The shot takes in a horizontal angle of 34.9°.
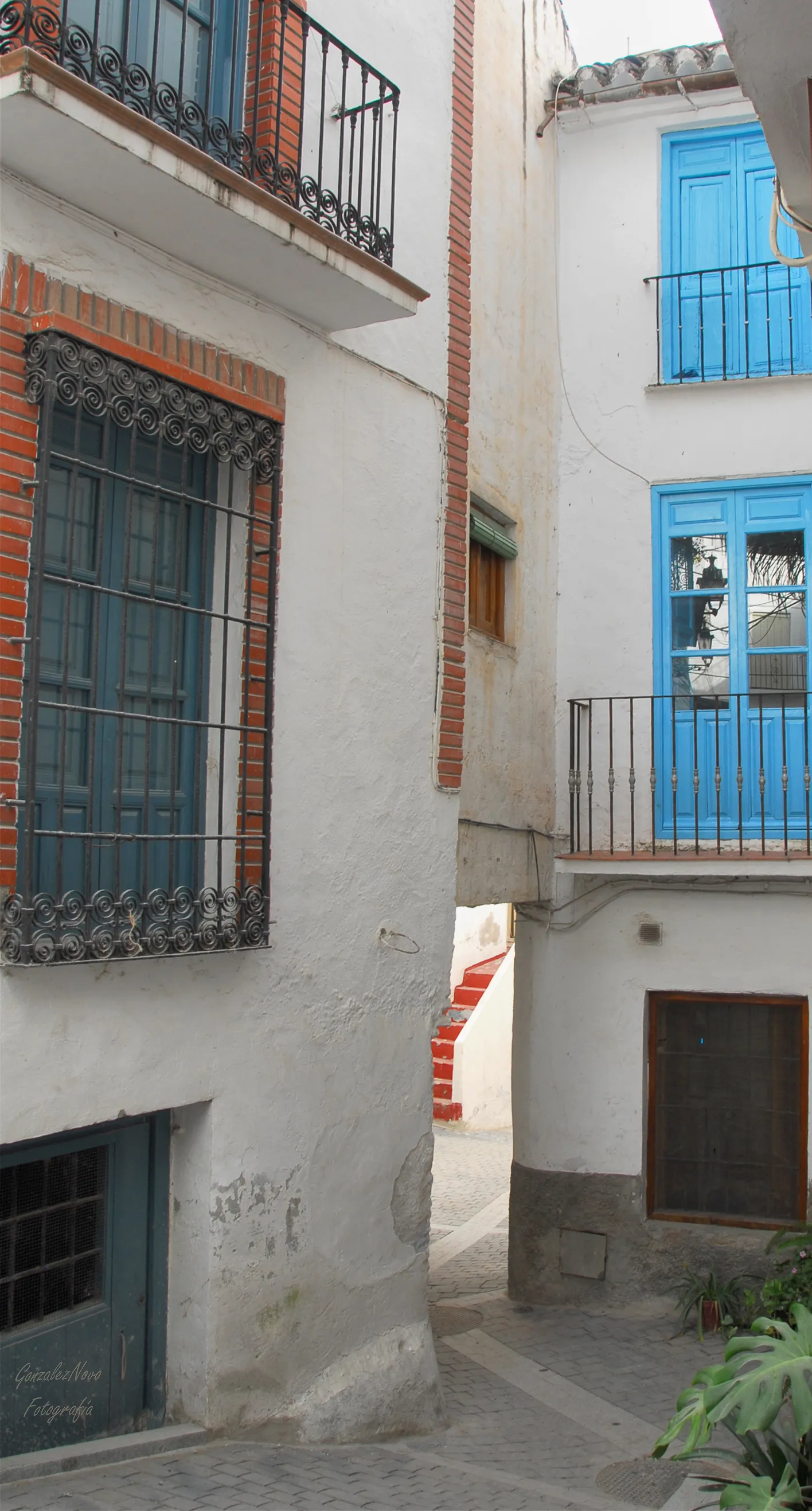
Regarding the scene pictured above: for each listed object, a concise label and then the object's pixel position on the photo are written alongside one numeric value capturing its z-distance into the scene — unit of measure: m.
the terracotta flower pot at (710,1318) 8.34
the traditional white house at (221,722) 4.56
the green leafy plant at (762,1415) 4.38
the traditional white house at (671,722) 8.79
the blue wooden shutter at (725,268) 9.26
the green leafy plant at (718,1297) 8.32
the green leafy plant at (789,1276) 7.80
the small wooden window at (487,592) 8.47
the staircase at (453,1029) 15.47
